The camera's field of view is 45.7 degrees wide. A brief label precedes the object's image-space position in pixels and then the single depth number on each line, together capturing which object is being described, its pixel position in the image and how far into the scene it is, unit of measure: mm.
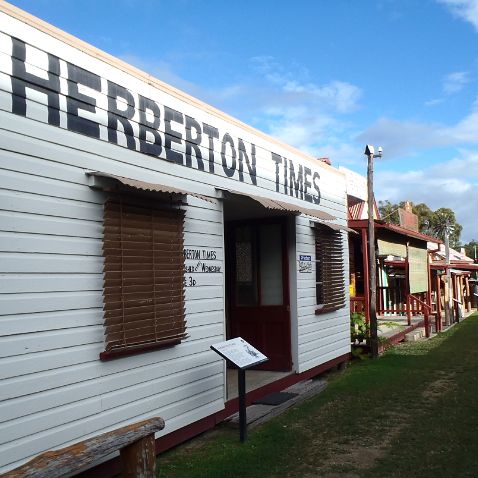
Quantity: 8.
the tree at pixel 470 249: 100138
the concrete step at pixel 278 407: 6332
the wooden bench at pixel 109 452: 3020
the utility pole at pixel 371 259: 11555
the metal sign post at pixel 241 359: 5647
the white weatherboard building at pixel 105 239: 4055
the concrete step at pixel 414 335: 15023
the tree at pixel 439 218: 51109
